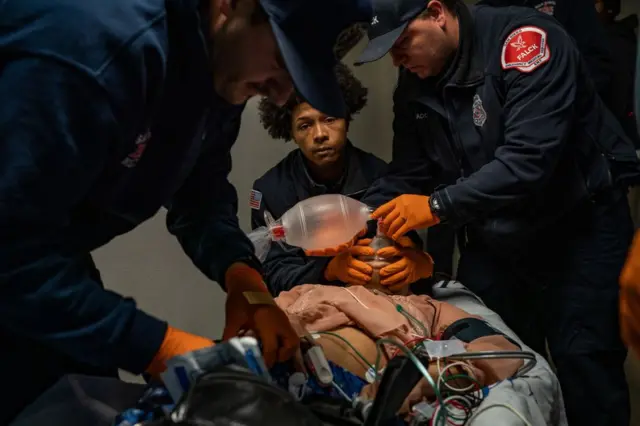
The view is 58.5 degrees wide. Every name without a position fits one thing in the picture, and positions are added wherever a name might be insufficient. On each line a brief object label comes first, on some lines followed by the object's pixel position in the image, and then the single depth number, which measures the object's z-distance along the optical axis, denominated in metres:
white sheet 1.04
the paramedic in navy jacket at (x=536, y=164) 1.44
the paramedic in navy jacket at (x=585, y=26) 1.89
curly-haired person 1.83
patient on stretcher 1.23
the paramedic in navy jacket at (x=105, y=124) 0.61
